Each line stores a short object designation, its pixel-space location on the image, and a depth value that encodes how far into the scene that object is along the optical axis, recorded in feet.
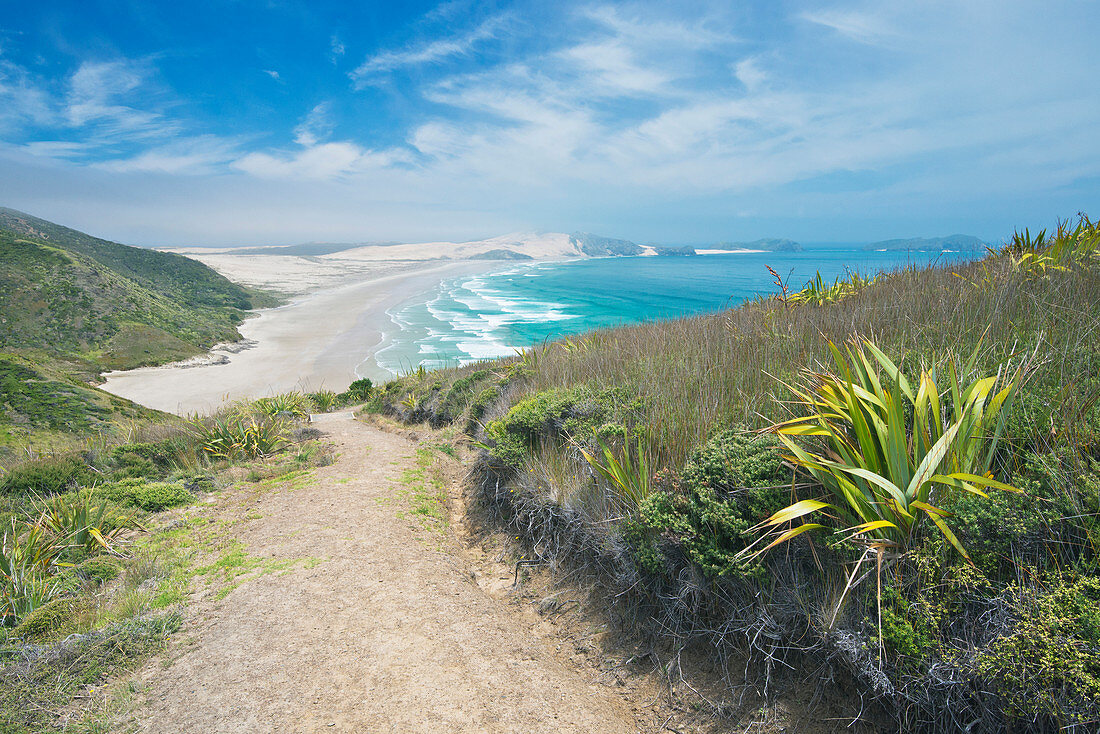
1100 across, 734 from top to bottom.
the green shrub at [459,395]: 31.01
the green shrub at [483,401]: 24.41
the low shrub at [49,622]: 9.97
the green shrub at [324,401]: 50.31
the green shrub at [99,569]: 12.60
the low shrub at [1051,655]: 5.32
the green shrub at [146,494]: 16.87
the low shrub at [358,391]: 54.13
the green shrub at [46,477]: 17.17
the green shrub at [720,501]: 8.80
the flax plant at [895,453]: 7.18
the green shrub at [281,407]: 30.04
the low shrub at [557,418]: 14.70
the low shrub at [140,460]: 19.94
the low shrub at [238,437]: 23.34
